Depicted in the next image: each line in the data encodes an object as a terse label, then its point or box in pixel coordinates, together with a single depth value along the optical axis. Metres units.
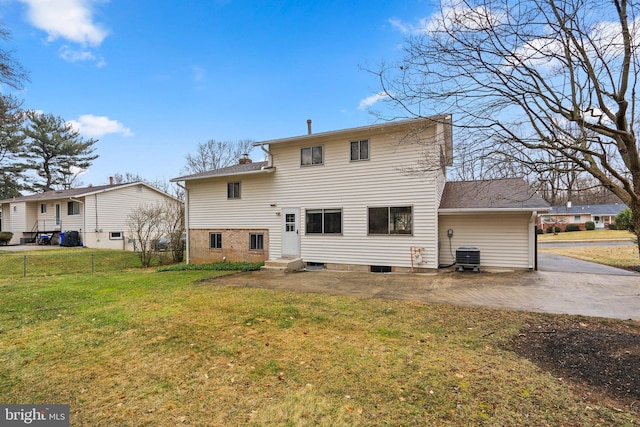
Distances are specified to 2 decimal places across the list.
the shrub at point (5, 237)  22.53
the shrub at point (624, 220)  15.78
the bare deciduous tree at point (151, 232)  14.13
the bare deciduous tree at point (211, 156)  31.61
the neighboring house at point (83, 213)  21.36
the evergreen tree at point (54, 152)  30.27
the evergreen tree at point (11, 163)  25.69
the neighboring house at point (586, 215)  42.53
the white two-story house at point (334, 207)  10.40
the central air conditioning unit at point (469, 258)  10.44
